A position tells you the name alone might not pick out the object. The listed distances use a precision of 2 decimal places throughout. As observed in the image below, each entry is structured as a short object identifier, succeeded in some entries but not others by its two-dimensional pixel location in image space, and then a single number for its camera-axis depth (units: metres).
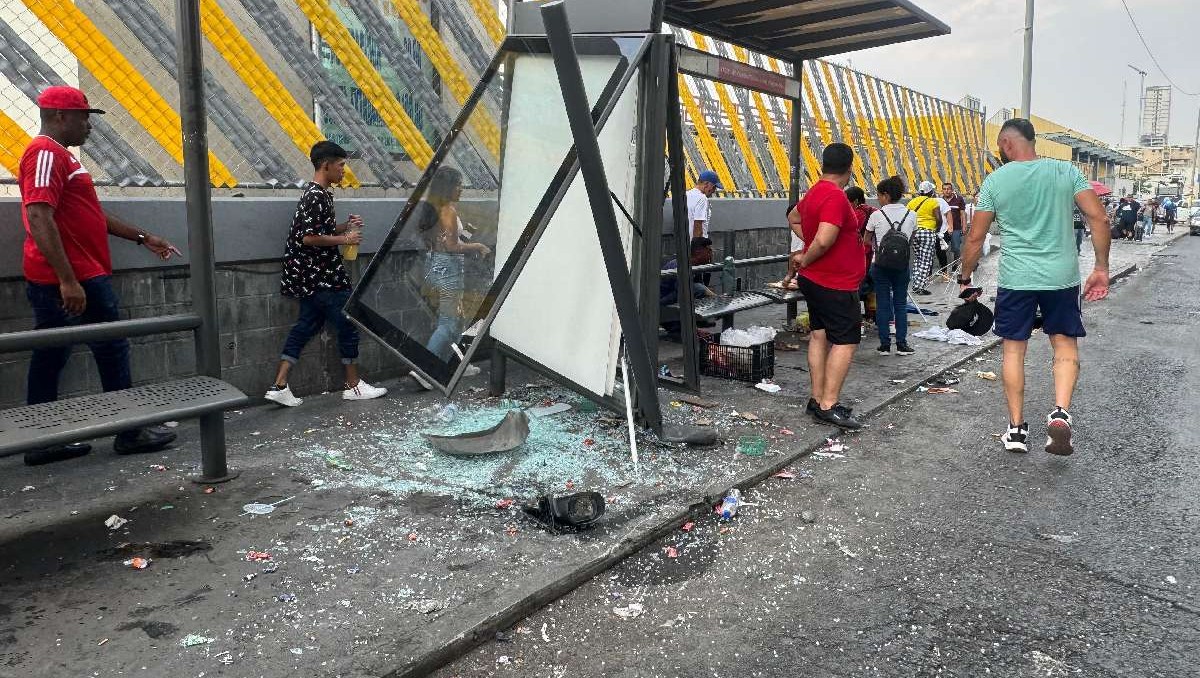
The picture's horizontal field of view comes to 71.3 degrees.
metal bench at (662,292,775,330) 7.28
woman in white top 8.20
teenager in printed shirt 5.67
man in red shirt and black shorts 5.52
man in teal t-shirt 5.08
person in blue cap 9.17
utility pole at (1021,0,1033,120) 18.44
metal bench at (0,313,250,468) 3.37
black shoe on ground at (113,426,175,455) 4.77
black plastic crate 6.86
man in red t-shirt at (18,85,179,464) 4.19
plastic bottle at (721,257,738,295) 8.47
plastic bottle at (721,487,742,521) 4.11
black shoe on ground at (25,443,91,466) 4.55
